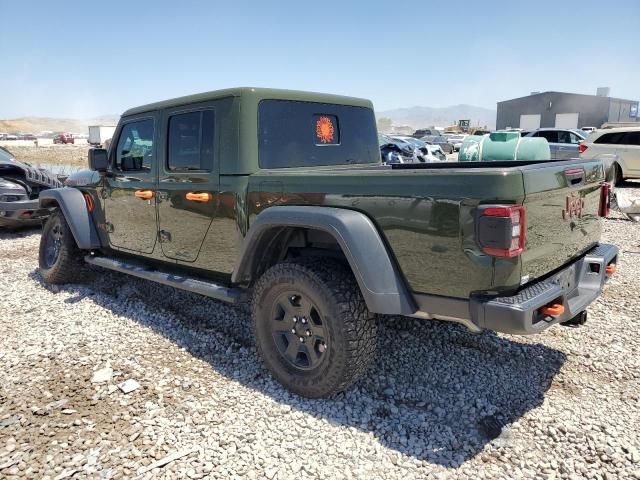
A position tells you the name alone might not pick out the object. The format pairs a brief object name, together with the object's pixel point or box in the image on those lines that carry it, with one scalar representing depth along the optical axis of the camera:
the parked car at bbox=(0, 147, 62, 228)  7.41
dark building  50.53
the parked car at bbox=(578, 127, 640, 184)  12.55
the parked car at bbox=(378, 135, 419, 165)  14.61
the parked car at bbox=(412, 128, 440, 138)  47.25
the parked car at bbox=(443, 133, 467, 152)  32.00
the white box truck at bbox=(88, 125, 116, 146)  67.38
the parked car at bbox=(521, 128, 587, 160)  14.60
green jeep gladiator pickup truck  2.33
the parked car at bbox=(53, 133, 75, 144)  73.56
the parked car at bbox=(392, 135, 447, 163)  18.61
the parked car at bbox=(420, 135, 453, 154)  31.23
